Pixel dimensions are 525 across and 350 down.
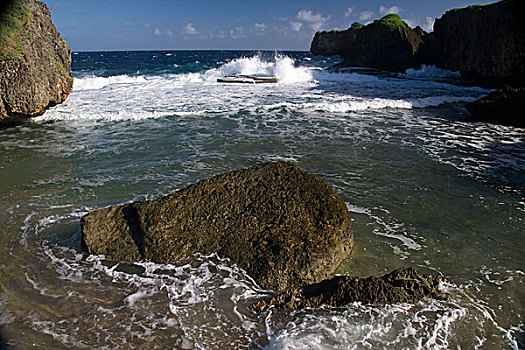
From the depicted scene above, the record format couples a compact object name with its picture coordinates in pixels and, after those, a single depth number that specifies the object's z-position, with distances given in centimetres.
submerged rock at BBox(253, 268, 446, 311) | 267
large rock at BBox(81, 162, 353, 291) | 302
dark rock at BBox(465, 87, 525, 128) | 977
